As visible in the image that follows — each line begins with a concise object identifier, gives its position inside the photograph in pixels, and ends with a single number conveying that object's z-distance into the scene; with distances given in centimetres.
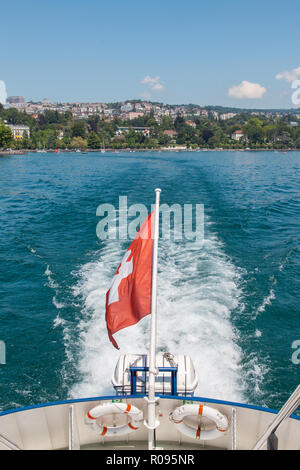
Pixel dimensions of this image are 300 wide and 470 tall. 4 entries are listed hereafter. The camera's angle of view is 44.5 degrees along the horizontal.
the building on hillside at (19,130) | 14052
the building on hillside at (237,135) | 15675
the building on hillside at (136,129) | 16296
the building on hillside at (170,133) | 15901
